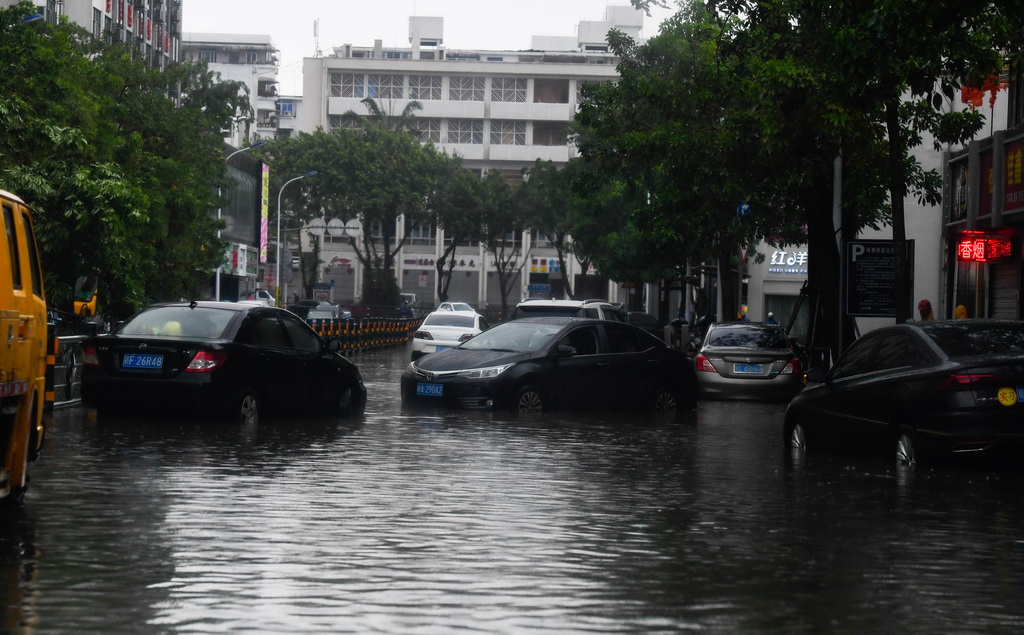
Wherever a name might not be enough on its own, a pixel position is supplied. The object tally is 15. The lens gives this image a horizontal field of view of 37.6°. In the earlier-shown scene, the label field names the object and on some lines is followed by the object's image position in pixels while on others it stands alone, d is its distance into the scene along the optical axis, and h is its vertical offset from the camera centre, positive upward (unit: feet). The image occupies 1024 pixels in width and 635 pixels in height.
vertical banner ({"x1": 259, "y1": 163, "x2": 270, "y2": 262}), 255.70 +10.85
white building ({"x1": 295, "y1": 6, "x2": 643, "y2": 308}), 365.61 +40.53
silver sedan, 80.33 -4.56
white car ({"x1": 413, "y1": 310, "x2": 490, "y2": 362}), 115.34 -3.91
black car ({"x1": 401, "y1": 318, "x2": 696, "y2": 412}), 62.64 -3.87
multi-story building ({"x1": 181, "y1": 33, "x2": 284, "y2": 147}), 439.63 +65.27
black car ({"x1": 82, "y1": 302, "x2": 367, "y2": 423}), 51.67 -3.11
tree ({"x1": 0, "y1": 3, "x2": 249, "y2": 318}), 88.12 +7.69
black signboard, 75.51 +0.36
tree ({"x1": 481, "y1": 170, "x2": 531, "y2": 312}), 284.00 +12.78
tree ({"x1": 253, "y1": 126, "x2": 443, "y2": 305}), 257.75 +17.82
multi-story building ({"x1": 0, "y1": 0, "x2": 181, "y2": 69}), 215.96 +39.37
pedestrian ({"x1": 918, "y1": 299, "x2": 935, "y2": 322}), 90.79 -1.35
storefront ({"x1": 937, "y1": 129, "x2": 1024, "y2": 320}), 88.84 +3.95
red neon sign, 90.74 +2.41
